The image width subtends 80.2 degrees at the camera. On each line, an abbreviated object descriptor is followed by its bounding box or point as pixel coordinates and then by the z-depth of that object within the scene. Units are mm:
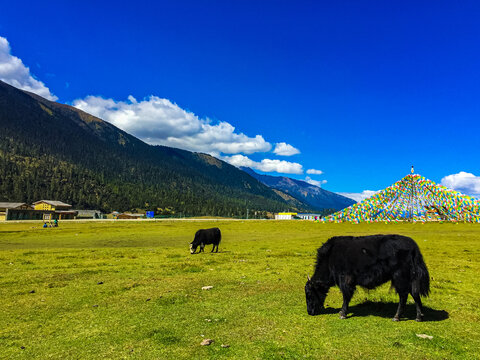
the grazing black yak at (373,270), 8859
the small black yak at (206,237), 25672
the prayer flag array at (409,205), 69375
